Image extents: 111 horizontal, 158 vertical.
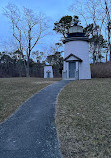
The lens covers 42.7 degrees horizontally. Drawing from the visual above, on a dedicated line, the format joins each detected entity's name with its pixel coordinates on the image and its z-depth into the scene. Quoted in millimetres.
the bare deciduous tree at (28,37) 29938
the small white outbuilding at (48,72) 34366
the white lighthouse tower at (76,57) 18281
